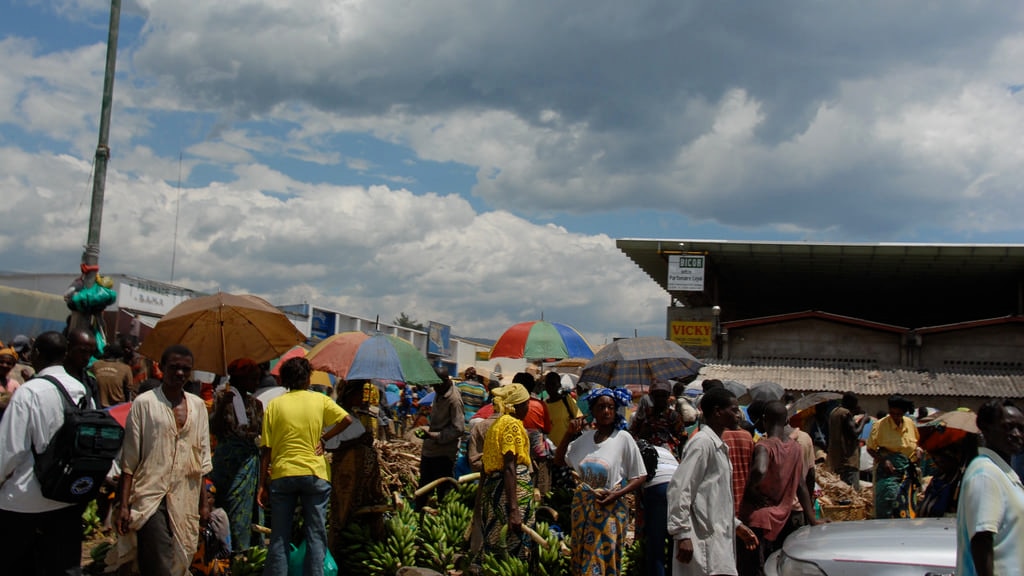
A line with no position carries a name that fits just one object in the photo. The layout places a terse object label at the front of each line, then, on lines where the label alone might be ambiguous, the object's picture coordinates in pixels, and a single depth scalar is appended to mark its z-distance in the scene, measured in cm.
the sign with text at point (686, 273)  2958
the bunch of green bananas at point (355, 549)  738
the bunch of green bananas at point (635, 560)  757
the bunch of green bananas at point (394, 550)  732
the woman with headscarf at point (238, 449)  700
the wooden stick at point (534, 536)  696
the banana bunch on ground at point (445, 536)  768
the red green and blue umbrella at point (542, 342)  1180
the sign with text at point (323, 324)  3988
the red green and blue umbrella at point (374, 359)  878
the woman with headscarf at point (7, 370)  780
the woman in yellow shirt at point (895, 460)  897
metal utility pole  884
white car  475
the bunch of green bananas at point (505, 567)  688
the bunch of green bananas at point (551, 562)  721
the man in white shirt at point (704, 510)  531
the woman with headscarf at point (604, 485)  633
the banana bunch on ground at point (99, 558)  713
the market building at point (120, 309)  2541
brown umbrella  828
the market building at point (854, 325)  2639
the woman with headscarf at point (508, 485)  684
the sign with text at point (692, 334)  2983
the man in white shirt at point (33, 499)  462
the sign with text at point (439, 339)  4850
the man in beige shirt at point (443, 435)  945
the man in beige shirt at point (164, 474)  523
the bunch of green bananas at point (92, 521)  832
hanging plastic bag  836
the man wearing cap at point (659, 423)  793
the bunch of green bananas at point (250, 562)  707
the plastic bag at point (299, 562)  640
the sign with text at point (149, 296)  2791
